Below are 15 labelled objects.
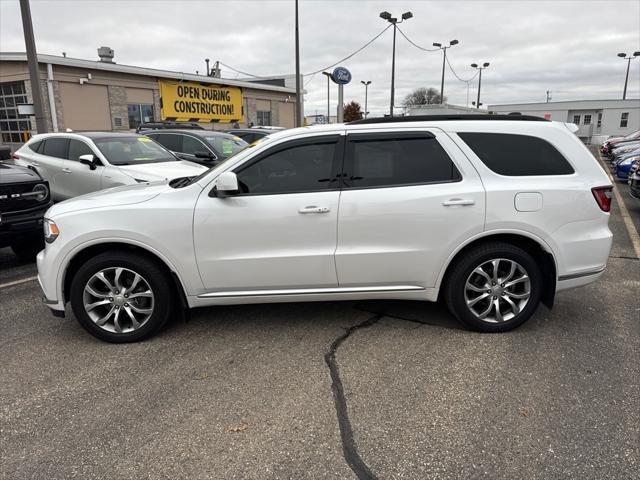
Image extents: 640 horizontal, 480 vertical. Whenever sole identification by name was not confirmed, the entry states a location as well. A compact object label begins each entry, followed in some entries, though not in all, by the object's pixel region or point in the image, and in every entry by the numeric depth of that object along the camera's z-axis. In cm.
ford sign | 1944
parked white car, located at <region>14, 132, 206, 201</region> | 802
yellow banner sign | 2536
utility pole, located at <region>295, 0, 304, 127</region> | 1959
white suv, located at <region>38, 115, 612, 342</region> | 383
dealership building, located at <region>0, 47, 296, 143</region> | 1941
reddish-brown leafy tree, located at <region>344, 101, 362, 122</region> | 8019
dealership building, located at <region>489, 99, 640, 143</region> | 5434
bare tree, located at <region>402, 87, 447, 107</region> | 8331
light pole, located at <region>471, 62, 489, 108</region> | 5094
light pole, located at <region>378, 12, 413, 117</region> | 2370
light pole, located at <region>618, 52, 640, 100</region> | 4907
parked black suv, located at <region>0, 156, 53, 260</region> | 584
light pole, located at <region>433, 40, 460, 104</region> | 3672
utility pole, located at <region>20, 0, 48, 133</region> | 1079
